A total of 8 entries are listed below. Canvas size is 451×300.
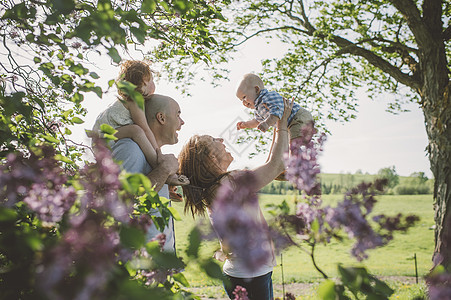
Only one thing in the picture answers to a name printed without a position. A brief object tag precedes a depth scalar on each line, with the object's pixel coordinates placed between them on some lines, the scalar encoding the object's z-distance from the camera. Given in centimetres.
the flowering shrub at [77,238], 64
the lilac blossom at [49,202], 86
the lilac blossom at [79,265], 63
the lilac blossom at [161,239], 104
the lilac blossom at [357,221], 77
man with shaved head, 199
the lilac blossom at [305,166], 88
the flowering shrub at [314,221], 71
